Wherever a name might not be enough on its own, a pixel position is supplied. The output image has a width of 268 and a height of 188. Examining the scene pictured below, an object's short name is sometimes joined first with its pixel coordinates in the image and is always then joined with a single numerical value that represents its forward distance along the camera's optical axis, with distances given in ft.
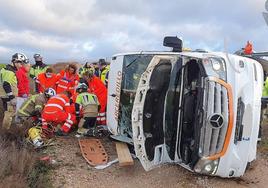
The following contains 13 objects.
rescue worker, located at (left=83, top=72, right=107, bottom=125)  15.17
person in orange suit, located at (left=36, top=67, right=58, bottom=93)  18.72
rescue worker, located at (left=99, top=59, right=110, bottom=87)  20.51
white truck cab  9.68
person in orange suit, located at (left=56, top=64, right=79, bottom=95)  17.51
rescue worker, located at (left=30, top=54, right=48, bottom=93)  20.79
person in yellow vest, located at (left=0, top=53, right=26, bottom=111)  16.21
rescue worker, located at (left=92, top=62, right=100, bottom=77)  22.75
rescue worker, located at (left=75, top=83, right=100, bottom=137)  14.48
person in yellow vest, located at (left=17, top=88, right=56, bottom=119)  15.03
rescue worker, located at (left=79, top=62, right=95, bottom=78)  21.78
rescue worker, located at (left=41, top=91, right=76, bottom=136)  13.99
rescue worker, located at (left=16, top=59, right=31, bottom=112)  17.01
